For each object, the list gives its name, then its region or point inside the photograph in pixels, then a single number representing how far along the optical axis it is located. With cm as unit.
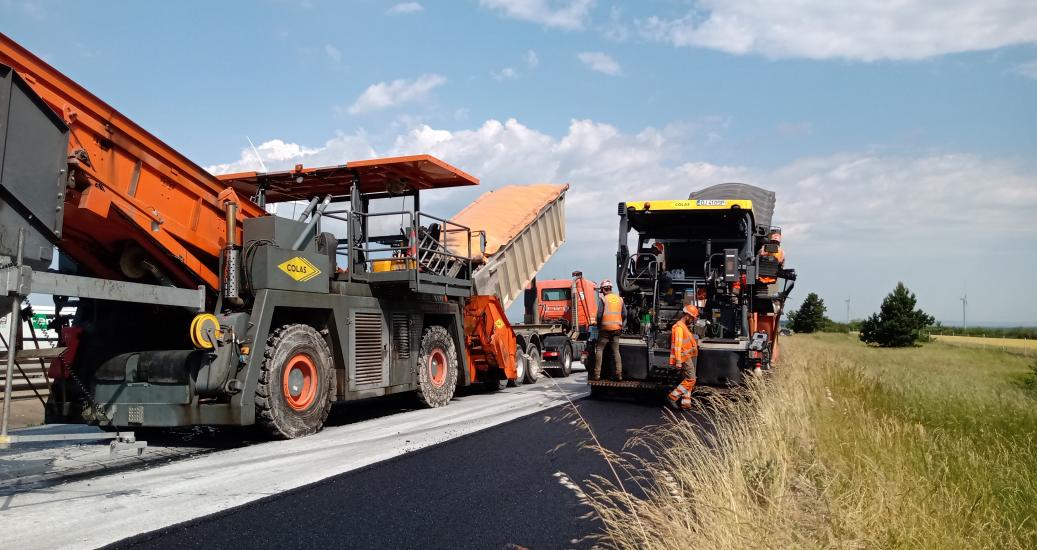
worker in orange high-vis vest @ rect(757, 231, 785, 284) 1166
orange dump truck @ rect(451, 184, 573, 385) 1113
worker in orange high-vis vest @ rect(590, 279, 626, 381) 980
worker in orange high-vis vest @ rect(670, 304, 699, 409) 889
